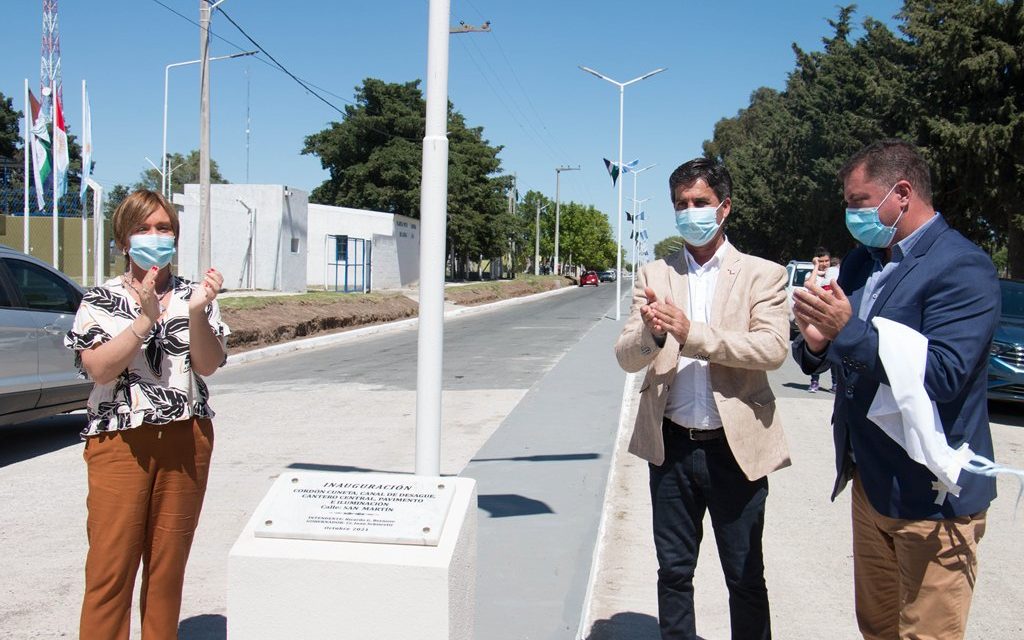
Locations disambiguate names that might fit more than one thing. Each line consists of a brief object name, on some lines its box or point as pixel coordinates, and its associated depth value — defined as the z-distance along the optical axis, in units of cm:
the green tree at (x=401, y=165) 5150
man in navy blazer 249
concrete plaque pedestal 245
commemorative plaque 256
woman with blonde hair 299
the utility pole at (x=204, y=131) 2048
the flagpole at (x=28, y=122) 2109
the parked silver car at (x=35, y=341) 721
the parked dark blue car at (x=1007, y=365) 999
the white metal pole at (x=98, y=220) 1812
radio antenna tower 2708
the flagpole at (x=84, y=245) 2182
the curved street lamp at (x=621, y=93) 2844
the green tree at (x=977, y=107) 2344
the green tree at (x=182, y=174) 10556
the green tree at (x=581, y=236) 10056
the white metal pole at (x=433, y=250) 381
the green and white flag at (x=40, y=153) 2059
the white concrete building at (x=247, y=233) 3166
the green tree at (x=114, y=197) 7505
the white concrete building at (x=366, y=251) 3906
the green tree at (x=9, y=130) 5169
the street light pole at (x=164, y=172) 4243
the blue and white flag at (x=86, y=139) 1949
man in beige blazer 318
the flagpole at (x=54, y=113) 2020
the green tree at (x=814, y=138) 3269
